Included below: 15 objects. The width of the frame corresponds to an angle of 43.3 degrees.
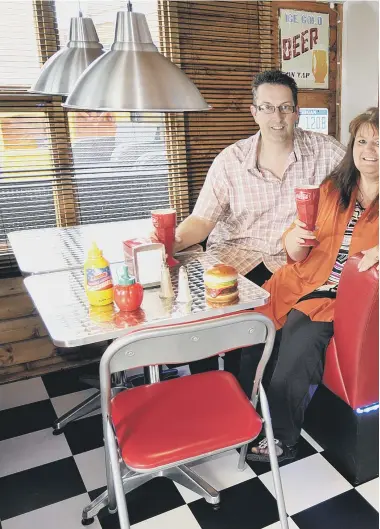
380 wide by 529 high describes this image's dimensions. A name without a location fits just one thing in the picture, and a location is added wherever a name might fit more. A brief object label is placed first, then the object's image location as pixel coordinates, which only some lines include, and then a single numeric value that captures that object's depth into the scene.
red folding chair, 1.21
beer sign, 3.17
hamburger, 1.53
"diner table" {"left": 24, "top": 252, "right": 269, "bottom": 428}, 1.38
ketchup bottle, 1.49
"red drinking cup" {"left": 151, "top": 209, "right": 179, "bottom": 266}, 1.89
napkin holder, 1.66
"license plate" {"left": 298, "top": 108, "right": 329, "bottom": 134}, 3.36
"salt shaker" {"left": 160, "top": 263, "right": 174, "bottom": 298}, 1.61
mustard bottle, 1.53
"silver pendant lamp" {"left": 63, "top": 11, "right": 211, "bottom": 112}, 1.45
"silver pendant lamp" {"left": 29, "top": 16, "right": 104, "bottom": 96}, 2.01
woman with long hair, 1.74
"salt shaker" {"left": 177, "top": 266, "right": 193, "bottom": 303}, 1.56
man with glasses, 2.30
